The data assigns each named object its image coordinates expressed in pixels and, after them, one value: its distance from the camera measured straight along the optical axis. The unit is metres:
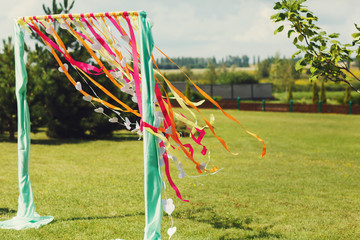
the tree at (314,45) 5.12
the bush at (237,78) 64.56
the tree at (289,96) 42.12
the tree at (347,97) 36.09
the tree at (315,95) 37.97
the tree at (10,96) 15.37
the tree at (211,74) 81.90
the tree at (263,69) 108.31
